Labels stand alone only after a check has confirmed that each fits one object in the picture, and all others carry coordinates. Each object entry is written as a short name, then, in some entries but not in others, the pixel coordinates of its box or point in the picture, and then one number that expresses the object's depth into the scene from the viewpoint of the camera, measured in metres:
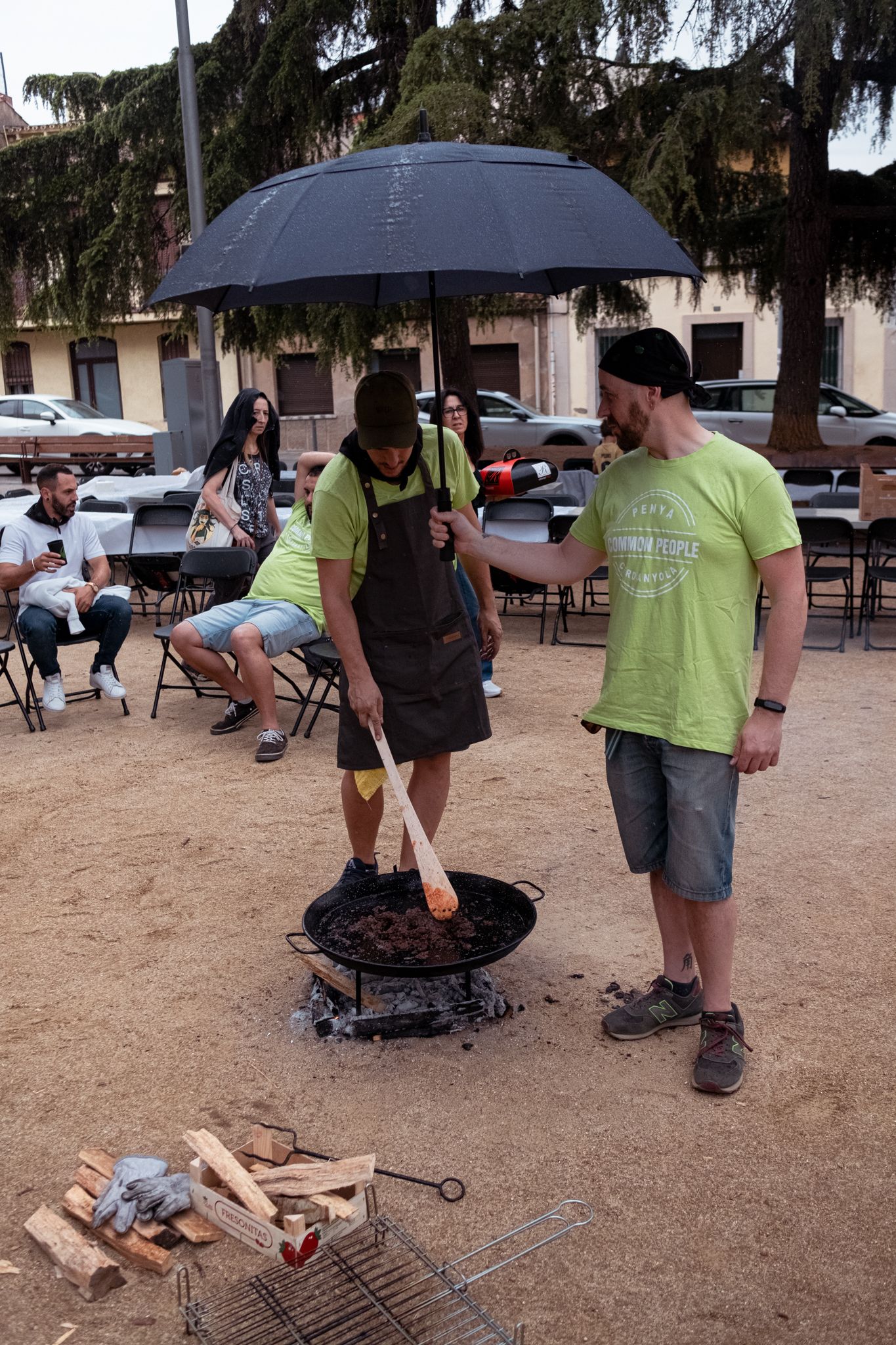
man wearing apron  3.50
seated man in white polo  7.04
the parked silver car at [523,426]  21.52
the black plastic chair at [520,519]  9.24
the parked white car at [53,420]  24.12
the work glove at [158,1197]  2.80
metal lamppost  13.24
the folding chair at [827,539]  8.53
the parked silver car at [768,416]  19.66
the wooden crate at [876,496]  8.69
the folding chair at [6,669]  6.83
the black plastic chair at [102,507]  10.77
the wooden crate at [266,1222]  2.54
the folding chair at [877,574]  8.42
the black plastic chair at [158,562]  9.08
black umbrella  3.11
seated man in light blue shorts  6.39
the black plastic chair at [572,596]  8.91
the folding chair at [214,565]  7.26
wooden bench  20.31
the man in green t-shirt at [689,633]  3.02
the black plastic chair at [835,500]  10.41
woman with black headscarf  7.48
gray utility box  16.20
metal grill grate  2.46
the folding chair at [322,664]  6.31
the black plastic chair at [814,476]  11.59
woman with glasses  6.61
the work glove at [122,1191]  2.77
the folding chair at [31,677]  7.18
